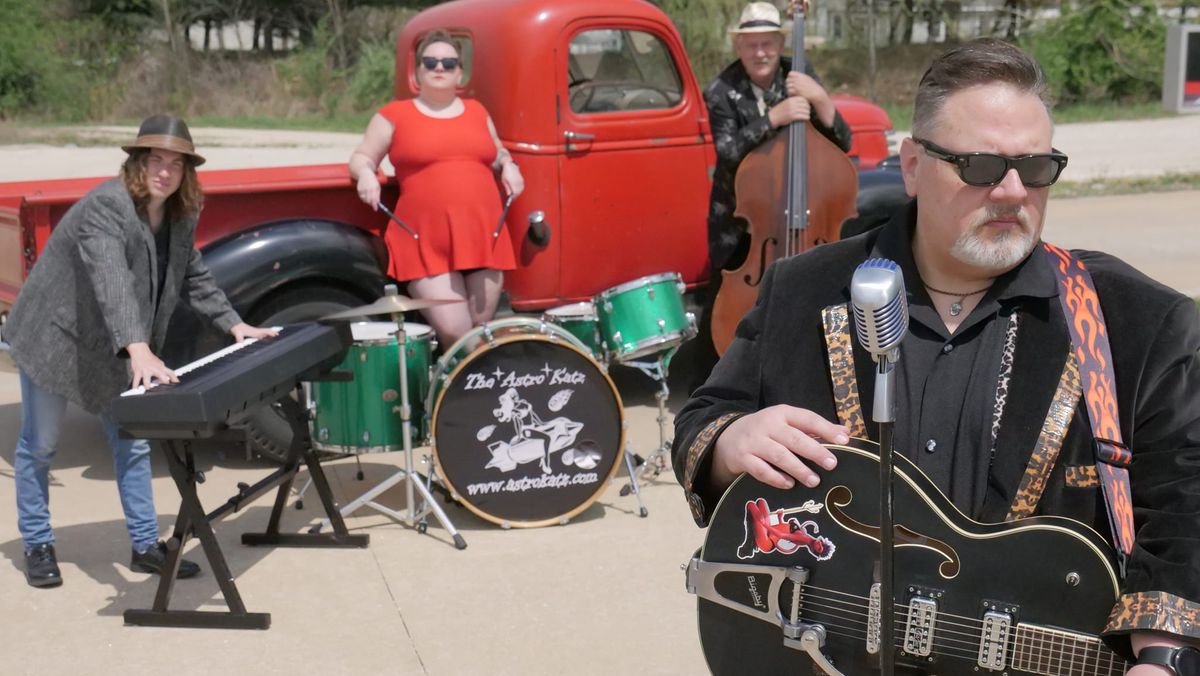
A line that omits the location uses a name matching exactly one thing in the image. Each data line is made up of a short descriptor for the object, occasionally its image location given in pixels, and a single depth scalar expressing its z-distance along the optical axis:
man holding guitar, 1.96
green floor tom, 5.19
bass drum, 5.11
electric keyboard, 3.97
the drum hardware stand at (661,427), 5.56
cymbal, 4.77
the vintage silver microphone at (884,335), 1.51
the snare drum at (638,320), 5.44
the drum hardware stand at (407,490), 5.07
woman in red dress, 5.71
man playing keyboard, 4.39
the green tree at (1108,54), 25.78
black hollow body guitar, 1.97
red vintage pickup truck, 5.68
